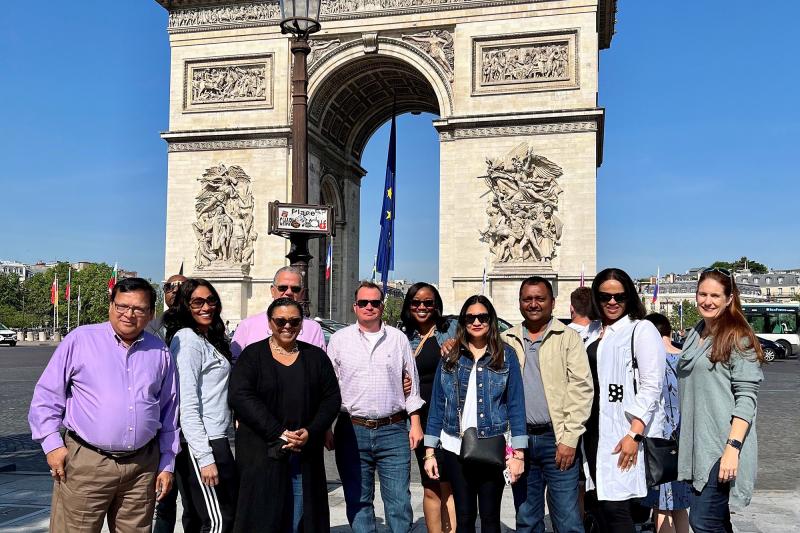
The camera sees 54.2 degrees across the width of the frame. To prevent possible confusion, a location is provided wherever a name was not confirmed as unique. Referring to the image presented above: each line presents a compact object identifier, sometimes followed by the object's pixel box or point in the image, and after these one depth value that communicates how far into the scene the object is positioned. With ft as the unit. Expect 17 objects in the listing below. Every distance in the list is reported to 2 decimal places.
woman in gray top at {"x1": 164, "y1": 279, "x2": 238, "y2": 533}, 13.01
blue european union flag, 69.62
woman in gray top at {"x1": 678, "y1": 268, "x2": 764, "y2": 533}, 11.68
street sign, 27.53
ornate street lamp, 27.32
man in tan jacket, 13.38
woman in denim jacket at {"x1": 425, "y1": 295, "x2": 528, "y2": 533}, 13.30
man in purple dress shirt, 11.46
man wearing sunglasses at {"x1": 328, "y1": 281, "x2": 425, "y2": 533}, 14.44
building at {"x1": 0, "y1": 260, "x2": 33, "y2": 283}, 446.48
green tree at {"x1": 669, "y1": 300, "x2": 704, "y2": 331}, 342.11
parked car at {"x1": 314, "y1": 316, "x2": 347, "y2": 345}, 40.75
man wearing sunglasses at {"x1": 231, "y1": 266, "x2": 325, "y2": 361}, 15.40
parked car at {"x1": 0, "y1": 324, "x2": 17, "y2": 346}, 129.39
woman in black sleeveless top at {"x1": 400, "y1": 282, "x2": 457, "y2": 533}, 15.39
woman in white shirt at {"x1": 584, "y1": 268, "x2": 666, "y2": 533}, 12.85
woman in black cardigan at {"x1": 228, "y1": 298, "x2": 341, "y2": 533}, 12.62
